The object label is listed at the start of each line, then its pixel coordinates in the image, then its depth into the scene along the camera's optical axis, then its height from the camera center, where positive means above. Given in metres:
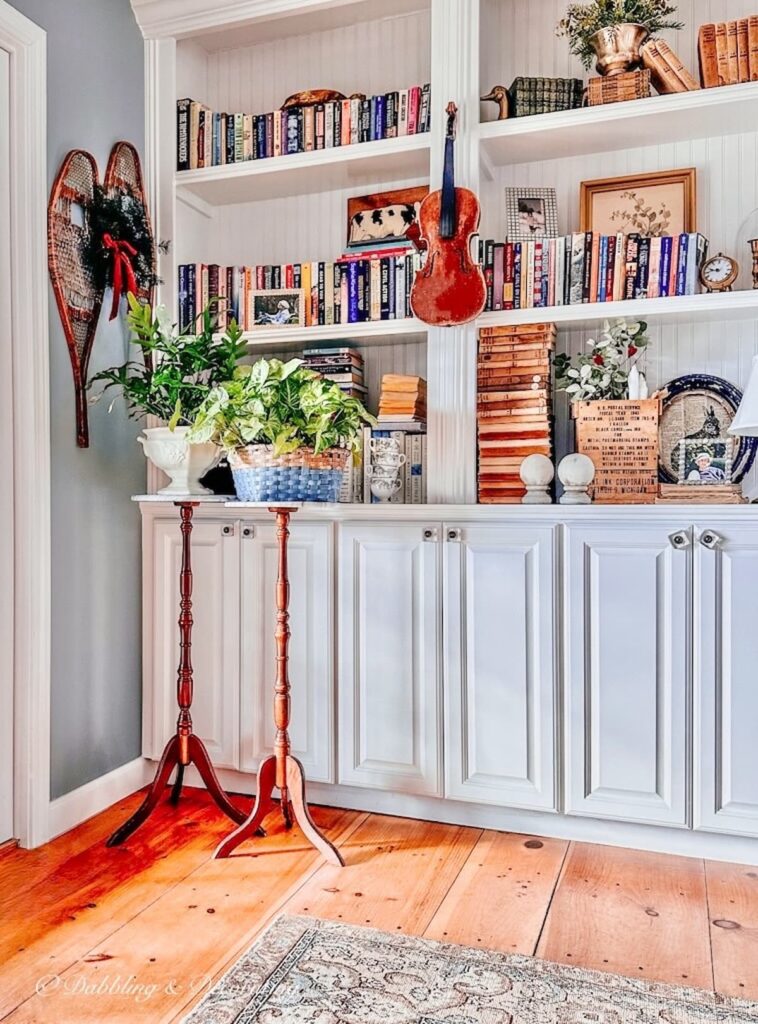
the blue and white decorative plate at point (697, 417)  2.40 +0.23
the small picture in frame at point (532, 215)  2.56 +0.88
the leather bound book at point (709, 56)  2.24 +1.20
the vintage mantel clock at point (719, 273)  2.29 +0.63
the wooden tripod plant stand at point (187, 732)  2.39 -0.69
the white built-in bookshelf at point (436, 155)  2.41 +1.06
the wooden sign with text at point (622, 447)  2.30 +0.14
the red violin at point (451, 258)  2.37 +0.69
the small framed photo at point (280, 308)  2.67 +0.62
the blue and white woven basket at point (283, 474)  2.10 +0.06
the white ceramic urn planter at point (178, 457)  2.32 +0.11
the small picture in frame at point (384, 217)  2.67 +0.93
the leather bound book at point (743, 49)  2.21 +1.21
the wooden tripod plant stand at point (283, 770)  2.18 -0.74
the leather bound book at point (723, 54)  2.22 +1.20
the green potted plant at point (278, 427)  2.09 +0.18
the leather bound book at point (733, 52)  2.21 +1.20
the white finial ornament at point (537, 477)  2.33 +0.06
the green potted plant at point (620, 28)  2.31 +1.32
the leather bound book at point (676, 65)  2.27 +1.20
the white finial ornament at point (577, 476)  2.29 +0.06
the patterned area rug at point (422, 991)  1.50 -0.95
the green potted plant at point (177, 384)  2.31 +0.32
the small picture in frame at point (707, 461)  2.38 +0.10
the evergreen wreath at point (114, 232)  2.49 +0.82
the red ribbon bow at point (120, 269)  2.48 +0.69
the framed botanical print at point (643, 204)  2.44 +0.89
